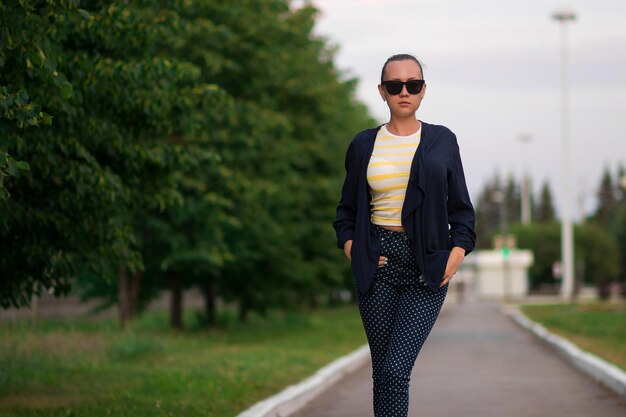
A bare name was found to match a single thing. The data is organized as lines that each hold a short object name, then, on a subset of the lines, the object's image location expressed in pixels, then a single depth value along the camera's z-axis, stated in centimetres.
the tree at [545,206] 19445
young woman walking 570
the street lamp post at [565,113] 6156
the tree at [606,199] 17638
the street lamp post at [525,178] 10462
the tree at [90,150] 955
